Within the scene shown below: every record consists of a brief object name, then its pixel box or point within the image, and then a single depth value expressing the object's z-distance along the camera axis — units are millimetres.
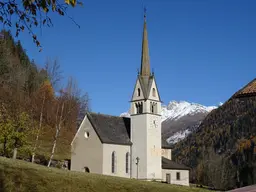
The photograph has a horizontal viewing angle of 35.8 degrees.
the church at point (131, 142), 52094
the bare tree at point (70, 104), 55500
